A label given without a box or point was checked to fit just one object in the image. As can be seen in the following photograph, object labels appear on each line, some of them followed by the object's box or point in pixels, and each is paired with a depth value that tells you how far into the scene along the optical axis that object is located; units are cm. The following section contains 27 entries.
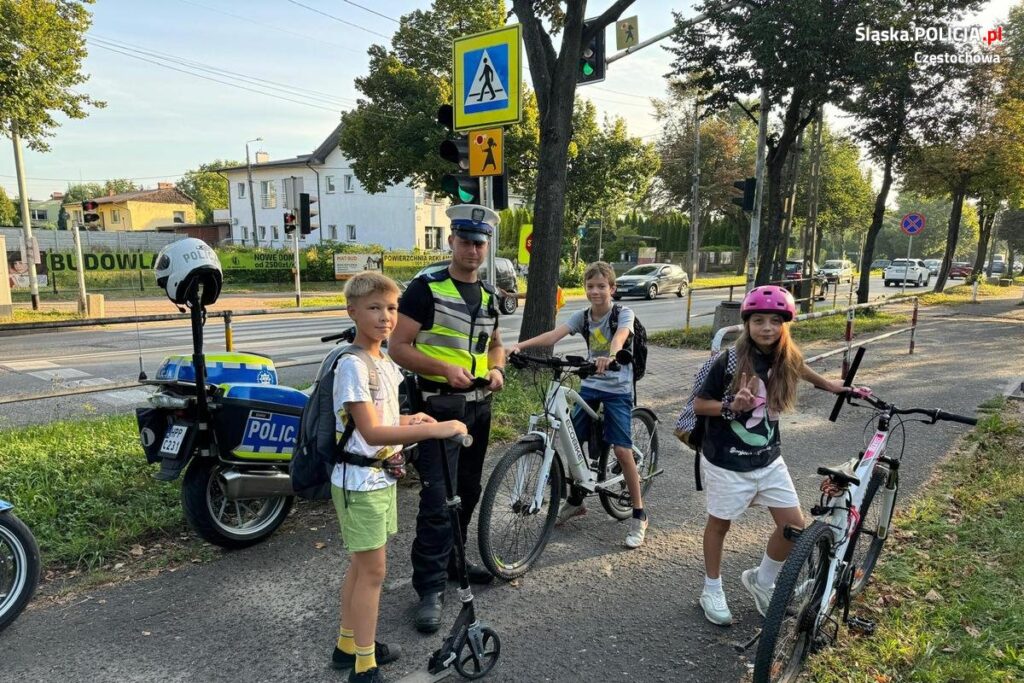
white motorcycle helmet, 376
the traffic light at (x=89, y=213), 1840
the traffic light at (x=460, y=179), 690
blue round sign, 1953
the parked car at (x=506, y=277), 2359
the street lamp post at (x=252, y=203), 4528
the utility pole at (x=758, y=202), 1426
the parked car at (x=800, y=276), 2548
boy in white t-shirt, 249
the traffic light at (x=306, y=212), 2127
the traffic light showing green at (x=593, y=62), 846
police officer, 317
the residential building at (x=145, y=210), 6694
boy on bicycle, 417
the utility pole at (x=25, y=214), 1540
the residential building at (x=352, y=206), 4309
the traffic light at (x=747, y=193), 1420
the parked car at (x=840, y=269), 4218
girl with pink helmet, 301
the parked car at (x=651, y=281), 2772
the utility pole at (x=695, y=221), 3559
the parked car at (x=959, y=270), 5366
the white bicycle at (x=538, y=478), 356
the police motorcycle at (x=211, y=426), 368
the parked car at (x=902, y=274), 4299
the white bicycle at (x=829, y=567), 249
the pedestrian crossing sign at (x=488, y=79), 662
